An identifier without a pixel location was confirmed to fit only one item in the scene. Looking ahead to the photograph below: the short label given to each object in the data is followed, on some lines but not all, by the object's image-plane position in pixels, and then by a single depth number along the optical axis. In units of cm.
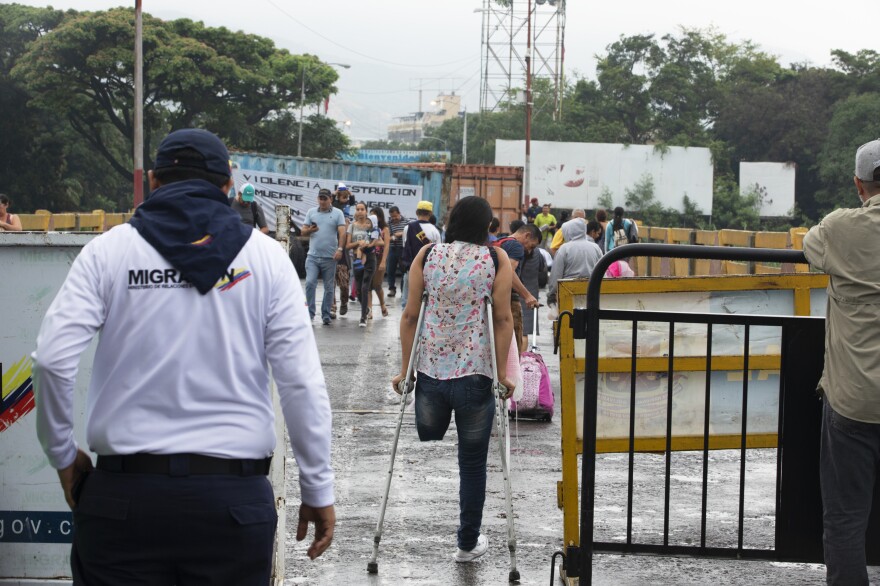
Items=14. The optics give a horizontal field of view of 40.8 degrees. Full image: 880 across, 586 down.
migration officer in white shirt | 283
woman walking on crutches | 573
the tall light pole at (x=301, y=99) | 5538
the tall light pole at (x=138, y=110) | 3195
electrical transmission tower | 8019
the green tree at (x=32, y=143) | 5384
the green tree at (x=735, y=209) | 6919
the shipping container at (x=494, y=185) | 3400
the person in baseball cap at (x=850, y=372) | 429
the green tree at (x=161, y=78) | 5141
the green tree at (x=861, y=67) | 7231
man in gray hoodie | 1188
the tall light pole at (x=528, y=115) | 4766
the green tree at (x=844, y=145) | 6575
